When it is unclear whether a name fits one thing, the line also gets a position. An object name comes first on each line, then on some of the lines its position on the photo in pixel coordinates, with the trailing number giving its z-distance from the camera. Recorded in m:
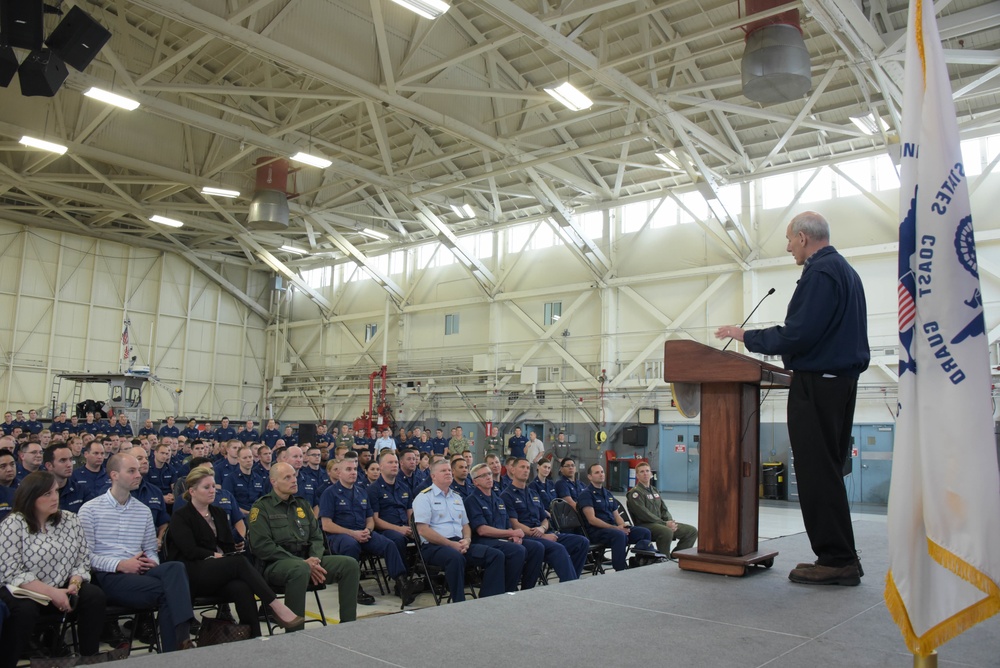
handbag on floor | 4.07
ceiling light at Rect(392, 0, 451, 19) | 8.90
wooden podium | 2.98
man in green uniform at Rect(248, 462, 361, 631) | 4.72
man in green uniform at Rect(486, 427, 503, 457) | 20.17
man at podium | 2.76
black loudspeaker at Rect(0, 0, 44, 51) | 8.65
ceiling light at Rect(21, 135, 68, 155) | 14.56
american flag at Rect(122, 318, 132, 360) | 21.53
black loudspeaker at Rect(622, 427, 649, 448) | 17.47
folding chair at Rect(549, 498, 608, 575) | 7.21
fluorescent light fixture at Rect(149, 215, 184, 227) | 20.31
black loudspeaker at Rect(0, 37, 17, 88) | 9.05
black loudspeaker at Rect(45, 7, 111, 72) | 9.36
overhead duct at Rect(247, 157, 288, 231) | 16.84
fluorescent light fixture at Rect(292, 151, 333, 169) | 14.75
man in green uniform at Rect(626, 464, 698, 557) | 7.87
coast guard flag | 1.62
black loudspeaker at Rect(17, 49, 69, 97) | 9.40
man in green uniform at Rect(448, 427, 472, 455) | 15.90
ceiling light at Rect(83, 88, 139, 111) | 11.94
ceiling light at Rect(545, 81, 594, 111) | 11.34
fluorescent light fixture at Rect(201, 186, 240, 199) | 17.35
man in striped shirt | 4.15
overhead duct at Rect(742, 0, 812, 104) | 9.66
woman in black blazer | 4.38
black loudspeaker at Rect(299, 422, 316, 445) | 24.40
